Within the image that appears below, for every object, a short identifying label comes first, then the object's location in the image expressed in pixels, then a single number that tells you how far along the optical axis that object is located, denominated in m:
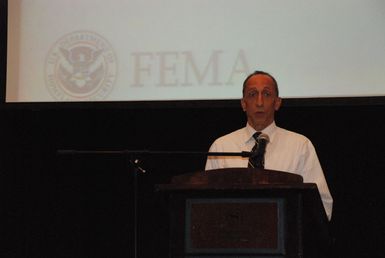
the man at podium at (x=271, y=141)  6.01
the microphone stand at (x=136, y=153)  4.57
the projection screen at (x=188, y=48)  7.38
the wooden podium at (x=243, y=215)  4.17
